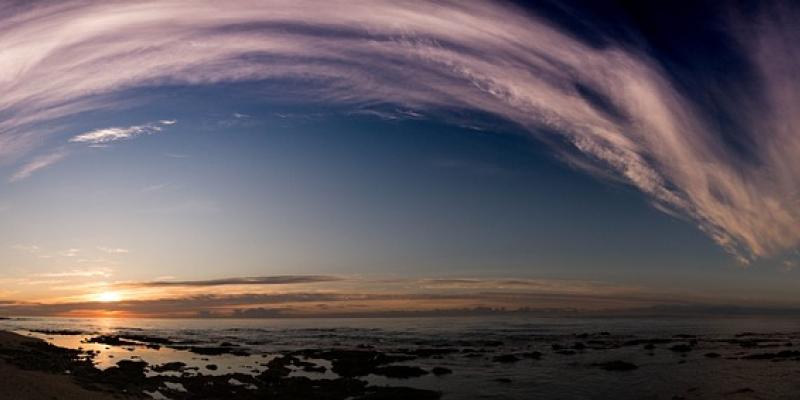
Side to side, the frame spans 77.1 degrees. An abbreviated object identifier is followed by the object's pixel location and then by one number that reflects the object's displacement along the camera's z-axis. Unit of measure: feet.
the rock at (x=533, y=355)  209.37
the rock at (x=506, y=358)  194.50
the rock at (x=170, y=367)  149.73
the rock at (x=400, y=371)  154.32
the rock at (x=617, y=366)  171.94
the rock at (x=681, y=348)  231.09
